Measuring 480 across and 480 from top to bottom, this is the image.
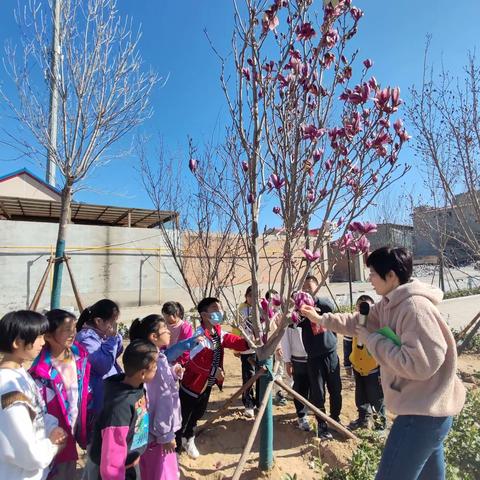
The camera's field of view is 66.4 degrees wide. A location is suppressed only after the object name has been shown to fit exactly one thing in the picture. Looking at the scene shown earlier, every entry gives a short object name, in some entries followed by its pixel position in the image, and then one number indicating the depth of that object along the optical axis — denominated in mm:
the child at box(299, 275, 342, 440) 3654
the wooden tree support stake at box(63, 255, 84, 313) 6114
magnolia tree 2246
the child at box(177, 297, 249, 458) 3273
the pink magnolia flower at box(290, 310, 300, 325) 2381
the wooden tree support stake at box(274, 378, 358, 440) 3054
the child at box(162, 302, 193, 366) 3625
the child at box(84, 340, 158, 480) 1798
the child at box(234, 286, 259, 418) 3706
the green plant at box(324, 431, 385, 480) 2512
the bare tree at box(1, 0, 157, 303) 5086
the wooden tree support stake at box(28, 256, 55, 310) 5981
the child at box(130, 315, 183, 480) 2369
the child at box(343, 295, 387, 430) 3758
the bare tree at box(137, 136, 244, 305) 5043
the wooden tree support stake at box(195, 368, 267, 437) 2871
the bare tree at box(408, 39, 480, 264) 5727
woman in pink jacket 1568
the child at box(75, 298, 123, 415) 2506
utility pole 5055
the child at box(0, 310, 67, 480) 1547
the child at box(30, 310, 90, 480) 2066
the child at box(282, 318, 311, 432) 3941
